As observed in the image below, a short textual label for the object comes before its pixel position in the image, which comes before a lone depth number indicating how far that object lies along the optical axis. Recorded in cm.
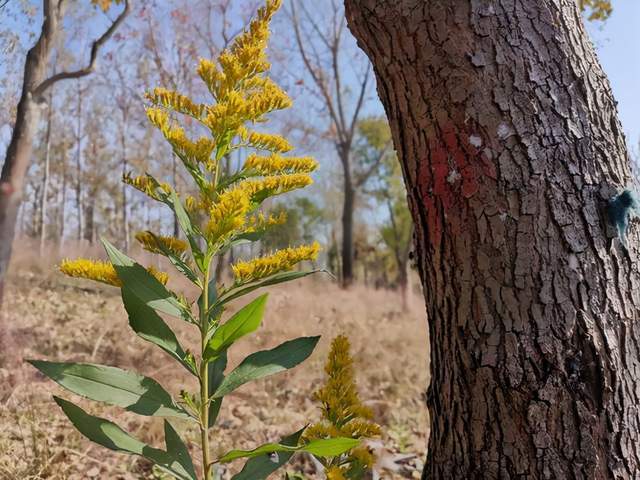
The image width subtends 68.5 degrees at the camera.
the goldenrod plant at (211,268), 104
